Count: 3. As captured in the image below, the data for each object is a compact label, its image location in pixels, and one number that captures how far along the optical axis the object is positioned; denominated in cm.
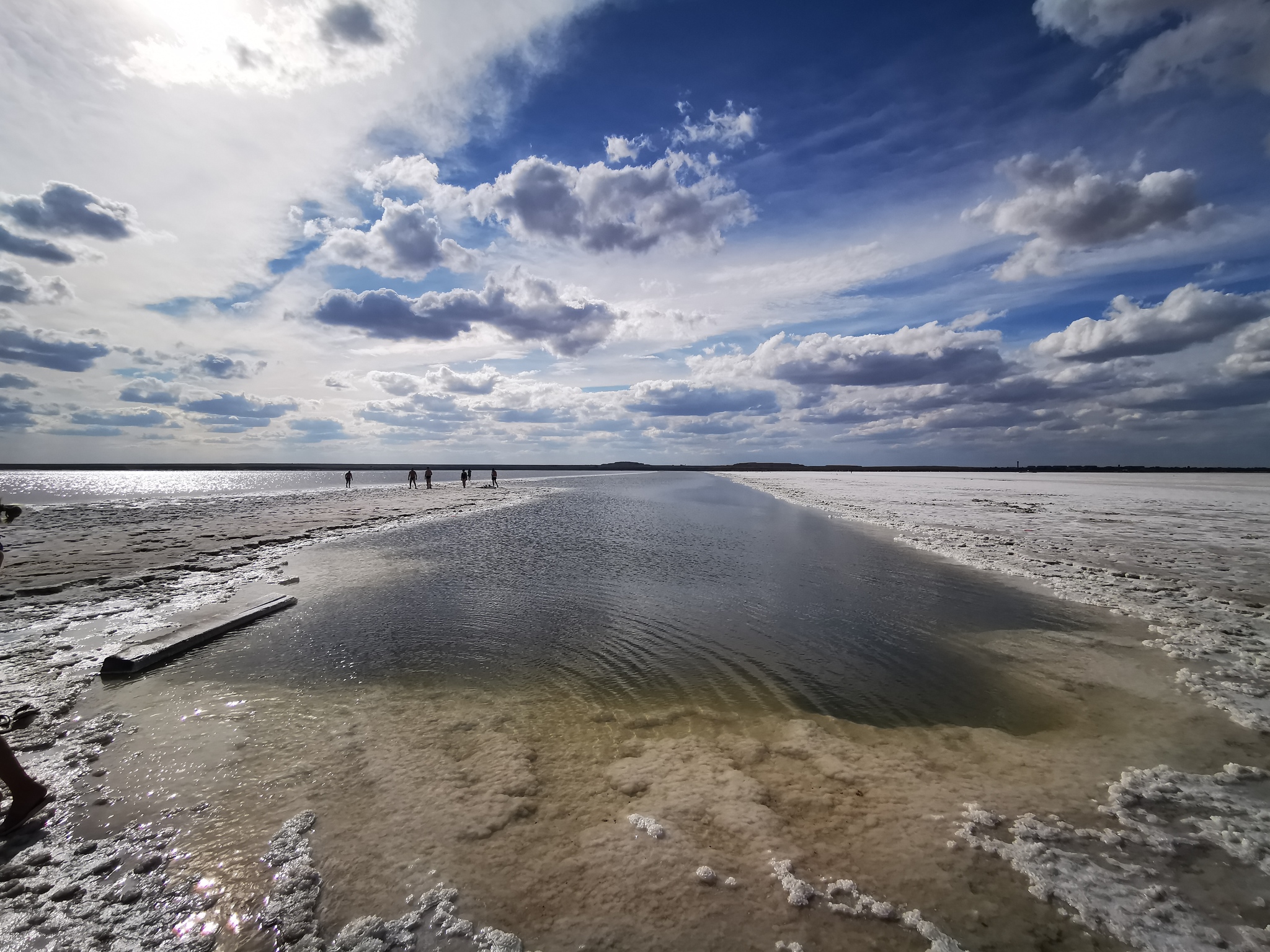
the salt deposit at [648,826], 536
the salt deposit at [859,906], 414
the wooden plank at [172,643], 919
